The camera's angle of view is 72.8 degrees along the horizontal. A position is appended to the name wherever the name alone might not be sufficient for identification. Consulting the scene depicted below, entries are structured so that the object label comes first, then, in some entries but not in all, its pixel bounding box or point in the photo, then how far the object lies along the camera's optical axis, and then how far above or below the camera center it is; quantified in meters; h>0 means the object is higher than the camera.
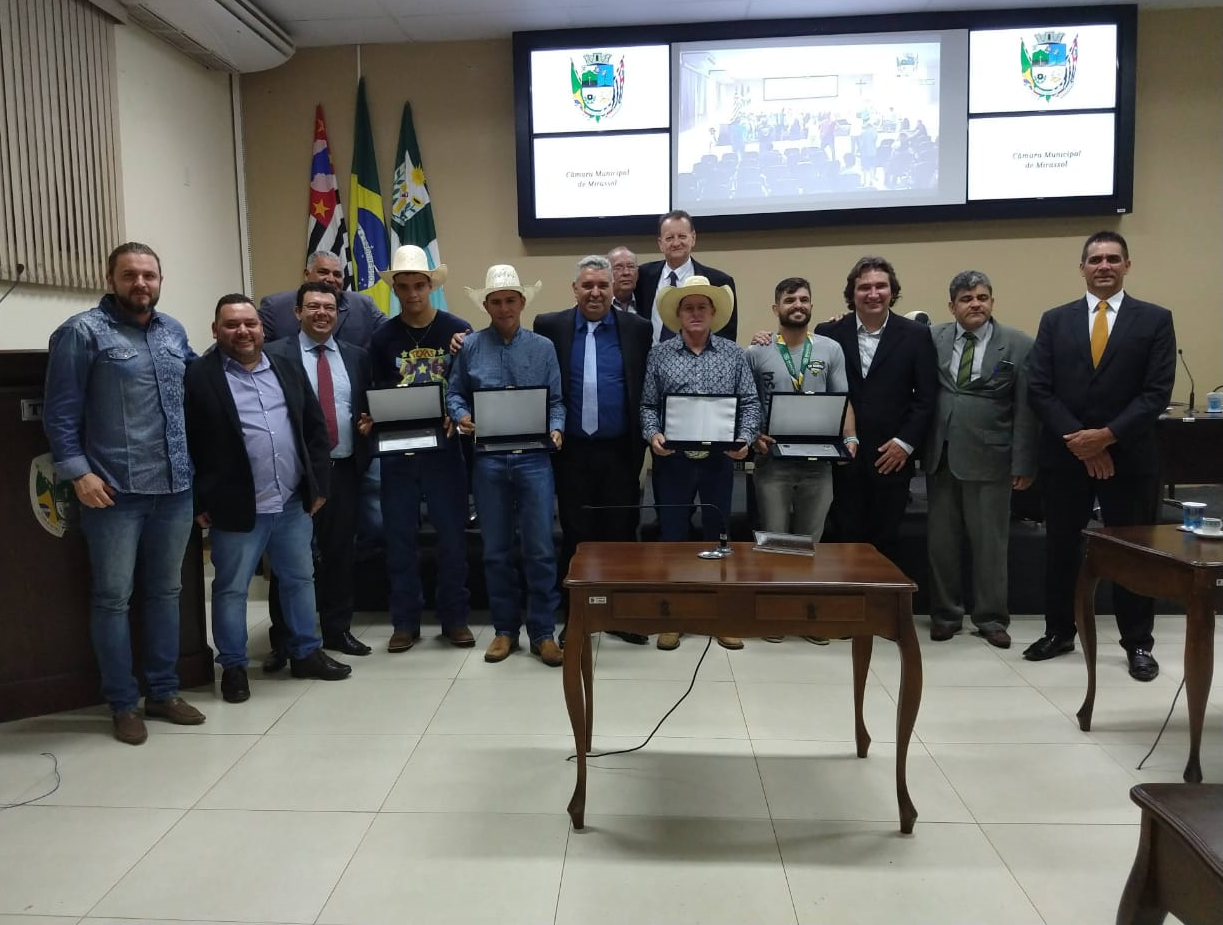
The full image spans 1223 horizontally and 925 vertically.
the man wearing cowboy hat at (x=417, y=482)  3.88 -0.50
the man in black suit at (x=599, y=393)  3.86 -0.09
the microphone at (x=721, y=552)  2.57 -0.57
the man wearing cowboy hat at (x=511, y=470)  3.73 -0.43
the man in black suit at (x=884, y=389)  3.93 -0.10
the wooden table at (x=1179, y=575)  2.47 -0.68
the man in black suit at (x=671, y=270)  4.43 +0.55
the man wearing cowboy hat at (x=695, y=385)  3.71 -0.06
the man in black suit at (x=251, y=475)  3.23 -0.39
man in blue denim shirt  2.85 -0.24
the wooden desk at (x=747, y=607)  2.23 -0.64
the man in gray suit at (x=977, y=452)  3.88 -0.40
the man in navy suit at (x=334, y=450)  3.73 -0.33
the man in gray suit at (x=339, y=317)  4.15 +0.33
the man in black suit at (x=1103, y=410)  3.51 -0.20
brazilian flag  6.52 +1.25
